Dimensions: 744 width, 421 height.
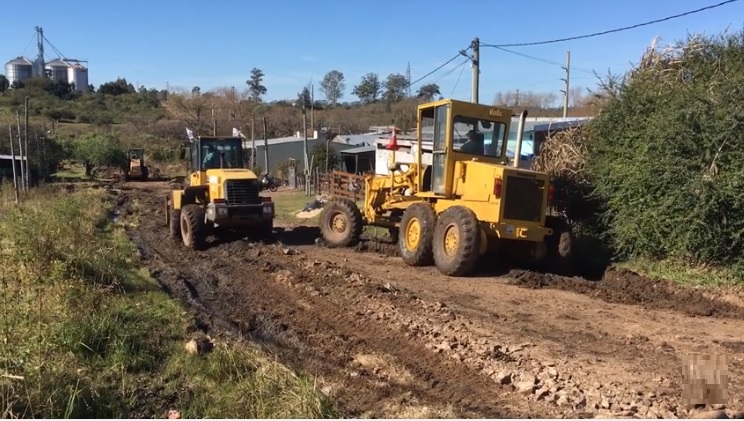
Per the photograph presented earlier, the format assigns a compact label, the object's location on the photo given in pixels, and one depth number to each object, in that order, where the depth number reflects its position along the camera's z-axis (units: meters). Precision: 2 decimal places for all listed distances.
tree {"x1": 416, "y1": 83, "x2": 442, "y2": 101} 63.33
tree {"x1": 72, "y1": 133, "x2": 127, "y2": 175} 47.16
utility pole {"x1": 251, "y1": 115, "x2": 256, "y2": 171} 42.99
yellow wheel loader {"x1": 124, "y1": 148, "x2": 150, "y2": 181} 45.16
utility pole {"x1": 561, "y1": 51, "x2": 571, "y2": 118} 37.36
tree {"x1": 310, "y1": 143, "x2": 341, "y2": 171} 39.70
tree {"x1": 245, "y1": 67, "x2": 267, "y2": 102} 113.06
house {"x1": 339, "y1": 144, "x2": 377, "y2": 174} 38.94
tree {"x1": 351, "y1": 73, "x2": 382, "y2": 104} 101.06
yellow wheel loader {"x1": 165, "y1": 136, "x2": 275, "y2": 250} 14.16
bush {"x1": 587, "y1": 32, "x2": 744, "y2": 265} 10.02
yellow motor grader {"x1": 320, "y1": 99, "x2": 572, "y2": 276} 10.70
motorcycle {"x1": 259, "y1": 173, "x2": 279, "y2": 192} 35.16
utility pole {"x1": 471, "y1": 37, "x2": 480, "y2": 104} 21.36
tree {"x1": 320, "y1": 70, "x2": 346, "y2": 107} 103.81
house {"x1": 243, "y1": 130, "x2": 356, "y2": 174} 47.41
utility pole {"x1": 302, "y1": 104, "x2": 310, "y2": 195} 30.81
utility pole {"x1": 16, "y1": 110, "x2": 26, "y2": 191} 24.31
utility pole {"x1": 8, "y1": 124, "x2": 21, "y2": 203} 22.02
